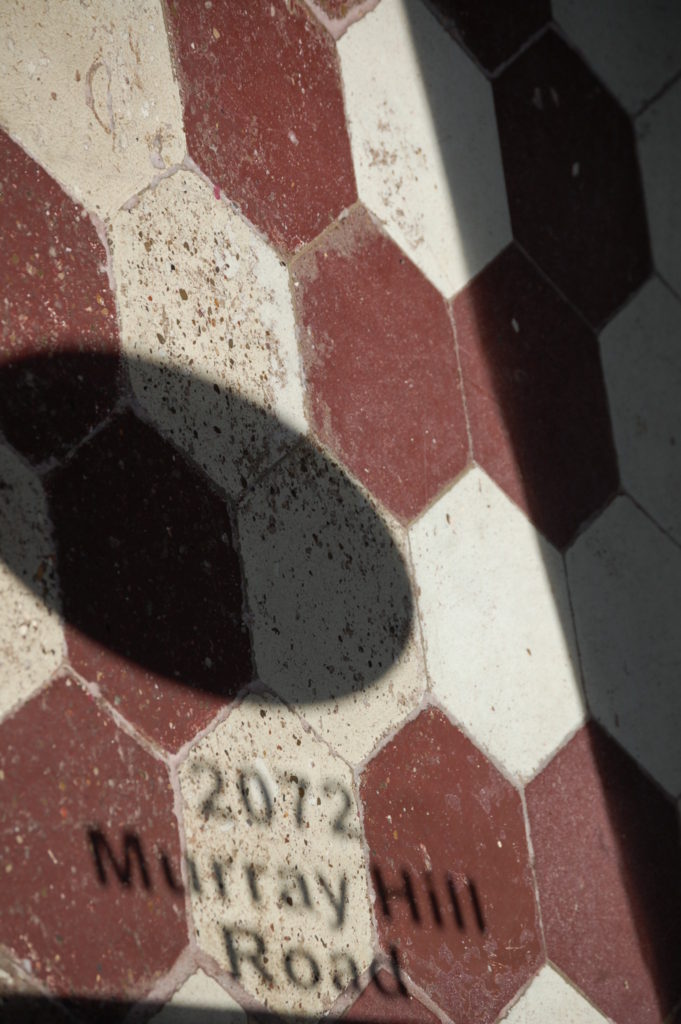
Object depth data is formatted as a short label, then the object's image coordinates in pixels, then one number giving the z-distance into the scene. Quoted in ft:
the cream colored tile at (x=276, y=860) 6.26
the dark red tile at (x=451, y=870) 6.54
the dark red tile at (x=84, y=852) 6.01
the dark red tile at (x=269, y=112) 6.64
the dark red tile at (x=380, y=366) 6.75
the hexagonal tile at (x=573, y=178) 7.32
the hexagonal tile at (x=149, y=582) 6.18
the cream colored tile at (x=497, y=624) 6.79
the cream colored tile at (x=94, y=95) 6.32
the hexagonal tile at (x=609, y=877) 6.80
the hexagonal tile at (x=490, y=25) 7.26
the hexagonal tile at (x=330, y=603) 6.48
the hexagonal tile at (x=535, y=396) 7.06
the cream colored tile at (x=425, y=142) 6.99
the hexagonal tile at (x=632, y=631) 7.06
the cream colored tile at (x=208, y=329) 6.41
